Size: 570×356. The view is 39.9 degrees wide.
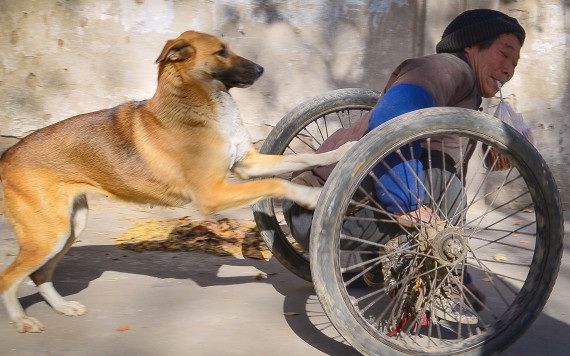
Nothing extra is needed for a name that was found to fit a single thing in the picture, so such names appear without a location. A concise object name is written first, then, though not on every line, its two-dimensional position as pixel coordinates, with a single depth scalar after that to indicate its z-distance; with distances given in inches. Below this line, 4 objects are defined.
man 143.6
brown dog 158.4
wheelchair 129.6
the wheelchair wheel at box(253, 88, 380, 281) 177.6
